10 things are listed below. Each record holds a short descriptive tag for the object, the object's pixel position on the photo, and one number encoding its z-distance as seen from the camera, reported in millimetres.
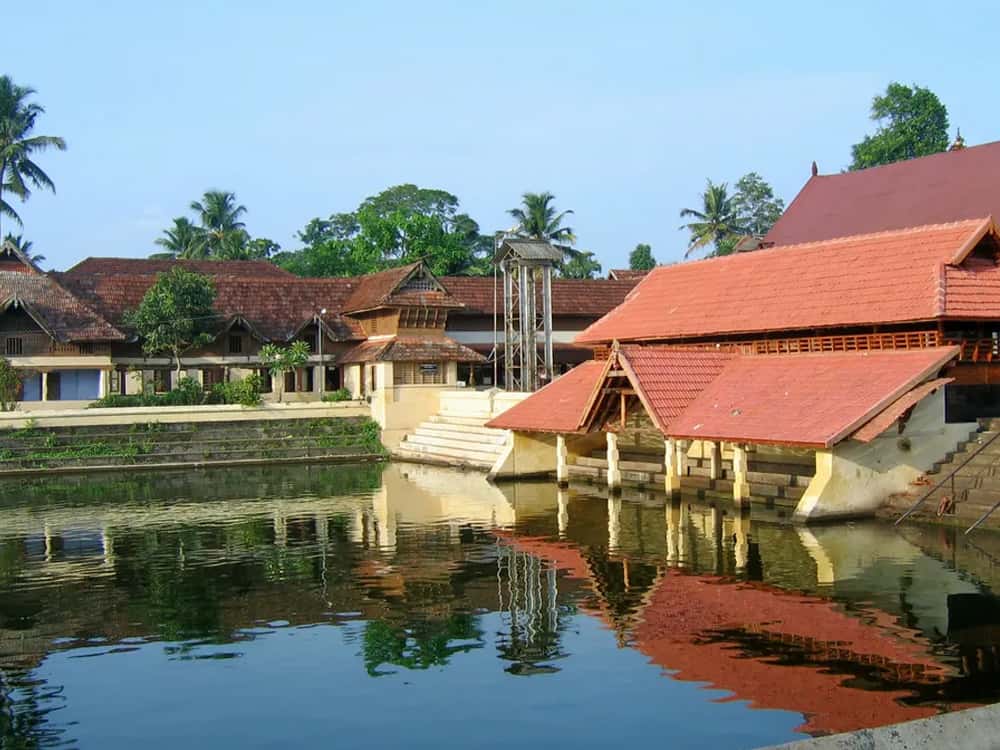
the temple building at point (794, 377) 22328
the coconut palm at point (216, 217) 73062
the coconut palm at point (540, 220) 61750
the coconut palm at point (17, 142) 53781
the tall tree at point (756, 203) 80938
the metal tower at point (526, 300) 40469
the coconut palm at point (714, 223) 66375
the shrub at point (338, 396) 43438
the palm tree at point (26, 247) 68719
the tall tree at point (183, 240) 72312
